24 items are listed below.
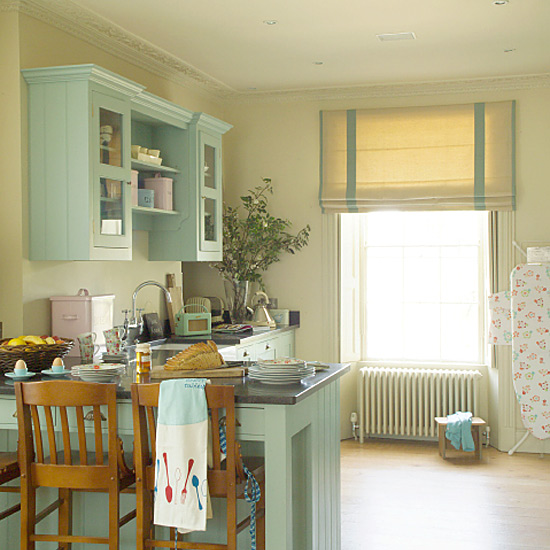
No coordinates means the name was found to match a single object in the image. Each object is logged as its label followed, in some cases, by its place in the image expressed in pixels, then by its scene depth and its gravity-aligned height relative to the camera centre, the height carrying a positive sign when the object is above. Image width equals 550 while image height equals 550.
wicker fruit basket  3.17 -0.37
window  6.05 -0.15
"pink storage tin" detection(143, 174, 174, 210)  4.76 +0.53
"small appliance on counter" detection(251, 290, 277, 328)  5.66 -0.38
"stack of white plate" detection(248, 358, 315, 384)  2.89 -0.41
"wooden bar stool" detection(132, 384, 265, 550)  2.58 -0.72
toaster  5.73 -0.33
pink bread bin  3.88 -0.24
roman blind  5.61 +0.85
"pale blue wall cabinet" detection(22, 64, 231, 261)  3.71 +0.56
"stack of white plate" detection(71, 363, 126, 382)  2.99 -0.42
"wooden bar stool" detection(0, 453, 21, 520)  2.76 -0.77
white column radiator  5.85 -1.06
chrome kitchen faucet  4.22 -0.31
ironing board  5.25 -0.55
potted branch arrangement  5.84 +0.18
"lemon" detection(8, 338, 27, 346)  3.24 -0.32
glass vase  5.81 -0.28
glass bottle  2.99 -0.37
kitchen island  2.65 -0.74
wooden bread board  2.94 -0.42
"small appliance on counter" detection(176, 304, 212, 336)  5.08 -0.39
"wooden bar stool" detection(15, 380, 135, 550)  2.65 -0.68
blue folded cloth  5.42 -1.24
